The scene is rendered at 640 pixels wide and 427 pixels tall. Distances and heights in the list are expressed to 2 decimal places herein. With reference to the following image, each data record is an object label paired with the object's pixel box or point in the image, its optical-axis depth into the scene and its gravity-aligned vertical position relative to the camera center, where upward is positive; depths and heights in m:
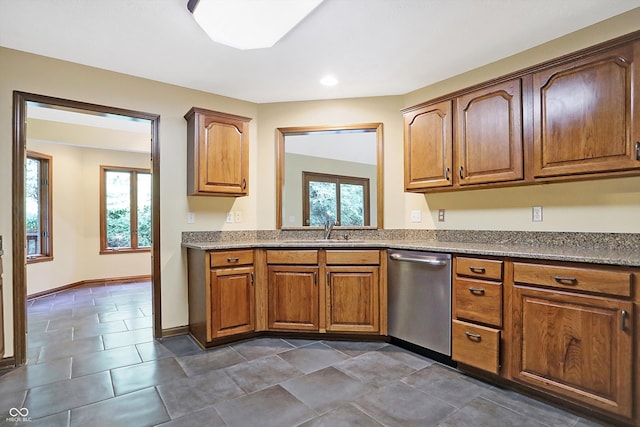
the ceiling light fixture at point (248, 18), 1.93 +1.20
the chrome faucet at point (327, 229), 3.44 -0.16
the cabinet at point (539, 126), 1.93 +0.59
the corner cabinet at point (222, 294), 2.78 -0.69
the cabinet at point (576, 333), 1.67 -0.66
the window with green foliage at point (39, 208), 4.83 +0.11
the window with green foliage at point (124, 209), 5.75 +0.10
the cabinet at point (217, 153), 3.02 +0.56
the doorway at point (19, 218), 2.49 -0.02
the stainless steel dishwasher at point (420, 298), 2.44 -0.67
